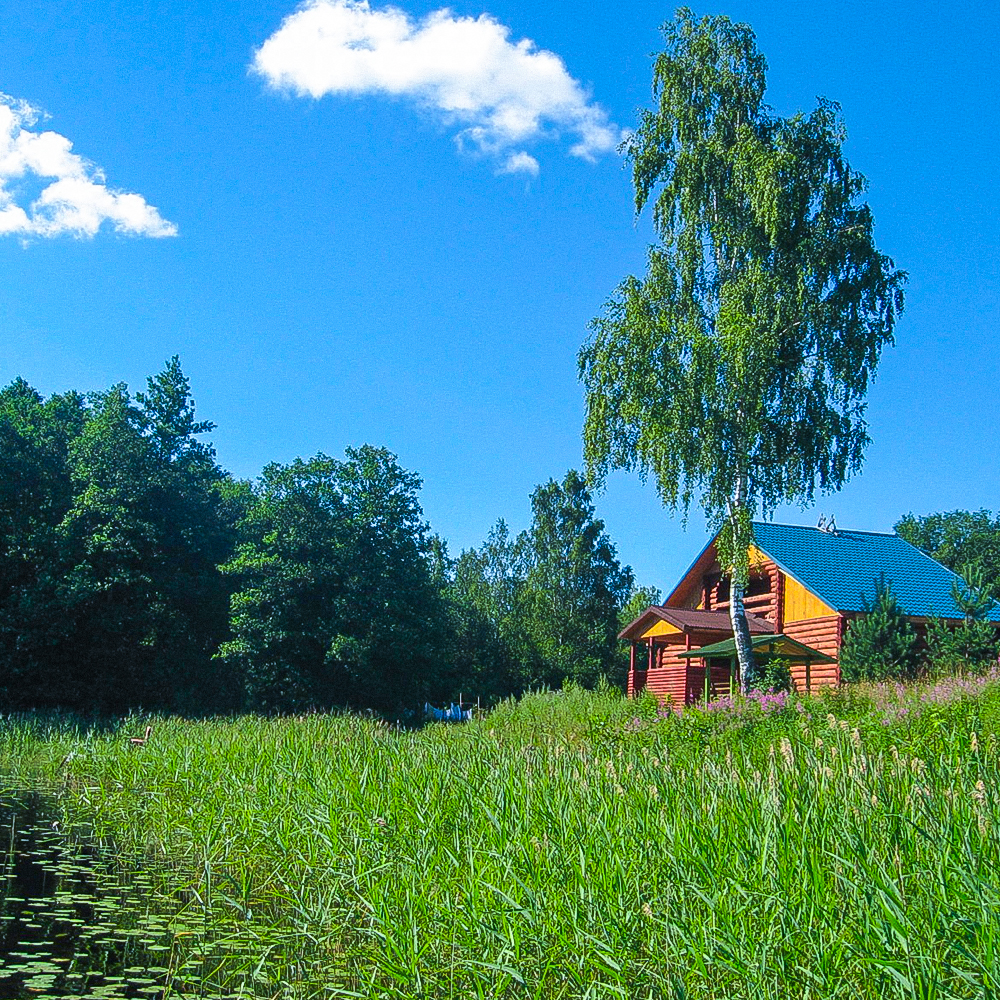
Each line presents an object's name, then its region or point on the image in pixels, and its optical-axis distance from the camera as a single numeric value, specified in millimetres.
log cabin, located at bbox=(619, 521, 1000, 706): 24203
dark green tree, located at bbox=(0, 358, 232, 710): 26344
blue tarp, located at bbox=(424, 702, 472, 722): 27688
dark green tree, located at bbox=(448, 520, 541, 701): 38562
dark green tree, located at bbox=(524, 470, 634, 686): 40281
